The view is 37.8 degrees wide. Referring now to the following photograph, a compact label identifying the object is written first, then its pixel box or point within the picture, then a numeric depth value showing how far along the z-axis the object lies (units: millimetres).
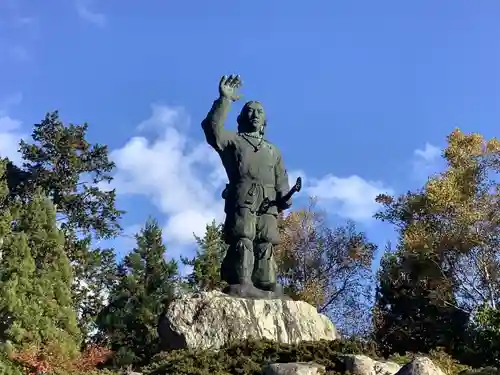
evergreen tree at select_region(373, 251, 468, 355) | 22891
